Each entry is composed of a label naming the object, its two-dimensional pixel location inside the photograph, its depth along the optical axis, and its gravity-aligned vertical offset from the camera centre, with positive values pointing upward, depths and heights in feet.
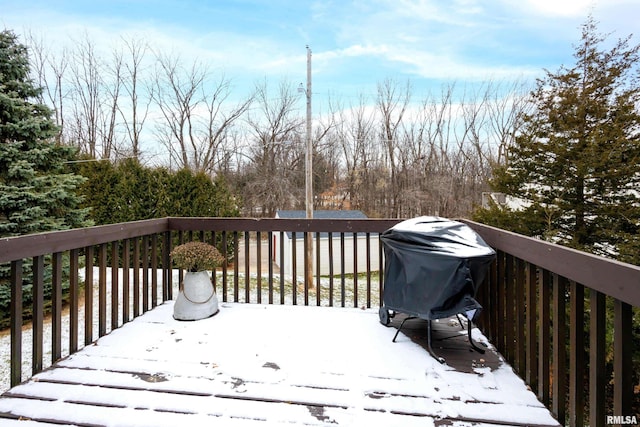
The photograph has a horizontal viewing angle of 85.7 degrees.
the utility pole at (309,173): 28.04 +3.40
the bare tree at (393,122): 50.16 +13.43
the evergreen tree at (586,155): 19.51 +3.56
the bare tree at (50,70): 36.19 +15.81
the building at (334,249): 35.29 -3.82
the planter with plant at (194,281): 9.18 -1.81
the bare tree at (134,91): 42.34 +15.40
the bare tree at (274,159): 48.73 +7.96
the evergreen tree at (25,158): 14.07 +2.40
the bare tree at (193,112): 44.98 +13.71
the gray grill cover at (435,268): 6.53 -1.09
